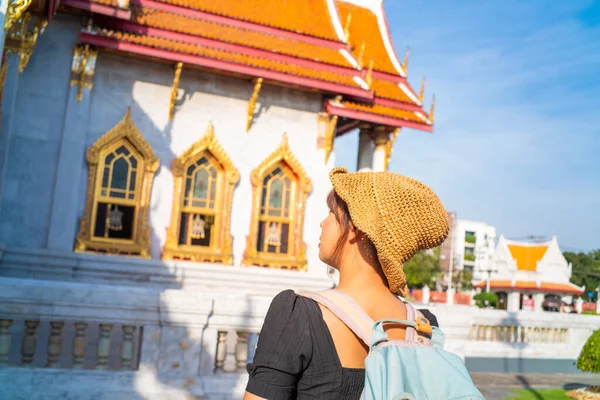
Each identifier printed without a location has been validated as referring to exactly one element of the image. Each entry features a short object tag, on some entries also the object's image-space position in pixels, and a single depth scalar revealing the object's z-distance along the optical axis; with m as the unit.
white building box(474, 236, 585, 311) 40.94
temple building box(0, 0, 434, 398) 9.53
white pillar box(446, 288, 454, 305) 25.73
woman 1.51
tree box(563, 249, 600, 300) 64.17
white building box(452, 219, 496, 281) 72.23
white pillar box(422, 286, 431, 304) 25.95
